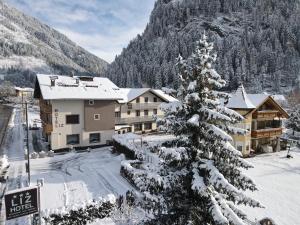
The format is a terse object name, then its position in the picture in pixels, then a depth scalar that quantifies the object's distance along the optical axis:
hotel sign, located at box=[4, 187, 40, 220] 11.69
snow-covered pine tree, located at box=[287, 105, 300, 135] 56.41
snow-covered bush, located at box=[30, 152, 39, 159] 34.78
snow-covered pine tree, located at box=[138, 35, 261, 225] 10.55
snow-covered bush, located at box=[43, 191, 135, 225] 17.41
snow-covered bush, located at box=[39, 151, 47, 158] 35.66
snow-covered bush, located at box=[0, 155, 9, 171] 28.11
